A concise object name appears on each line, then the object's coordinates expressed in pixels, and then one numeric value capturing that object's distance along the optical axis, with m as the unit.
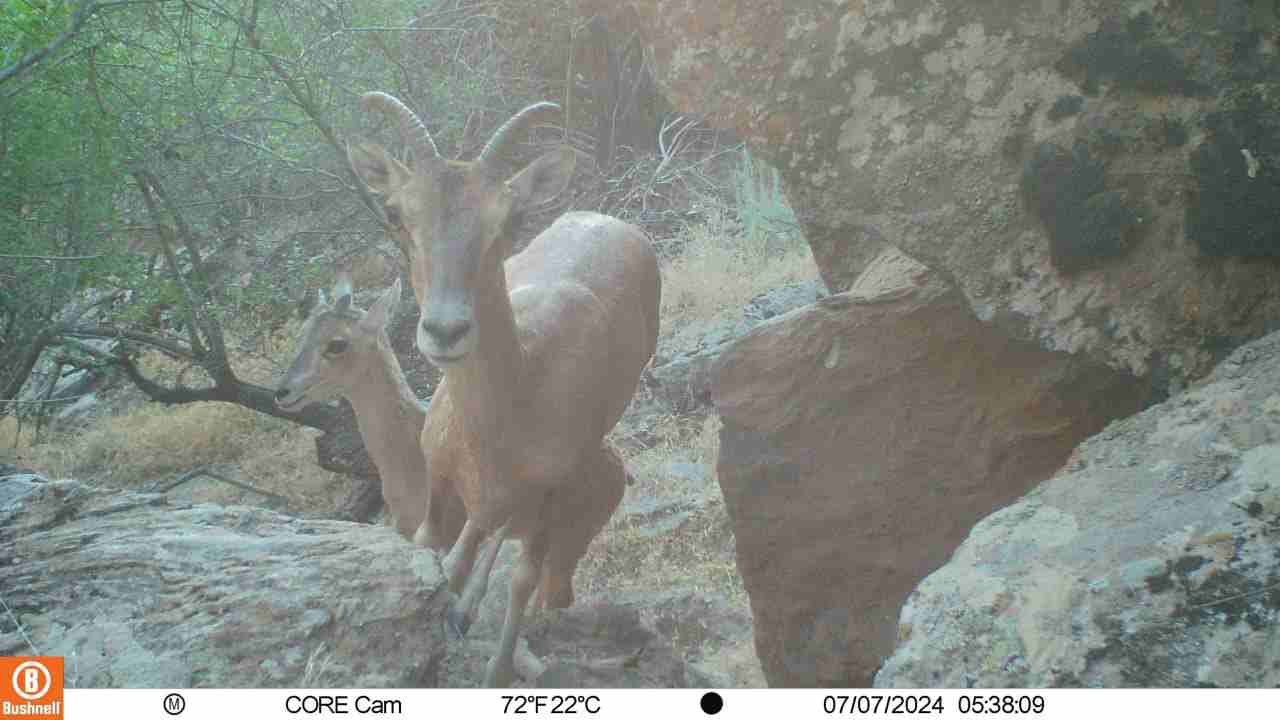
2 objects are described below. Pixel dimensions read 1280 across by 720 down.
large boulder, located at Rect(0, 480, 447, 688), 2.52
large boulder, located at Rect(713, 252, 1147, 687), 3.35
